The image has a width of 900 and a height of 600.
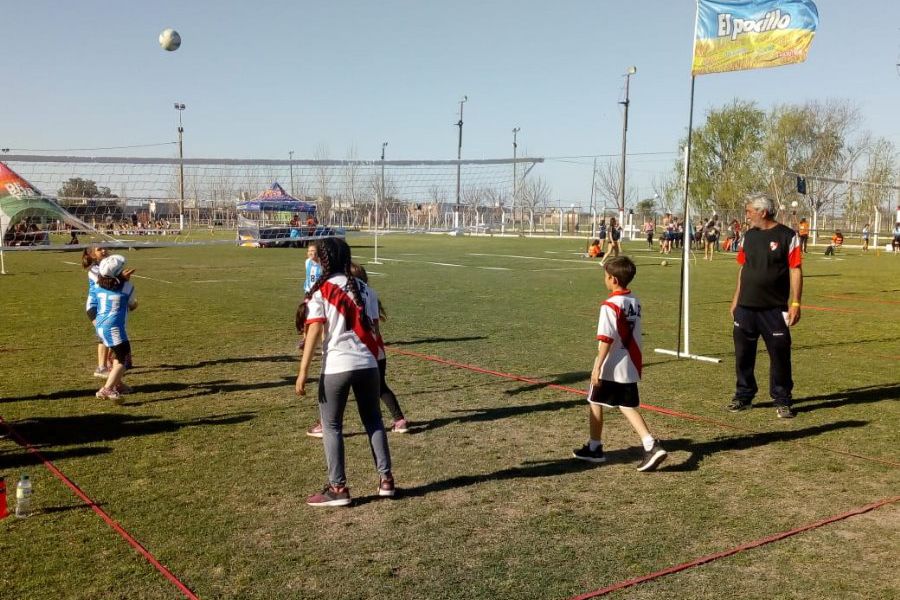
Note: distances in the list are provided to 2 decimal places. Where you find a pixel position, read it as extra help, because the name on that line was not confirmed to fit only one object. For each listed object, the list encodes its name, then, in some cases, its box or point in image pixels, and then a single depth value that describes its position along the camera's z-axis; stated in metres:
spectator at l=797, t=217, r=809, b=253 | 39.23
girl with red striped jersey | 5.15
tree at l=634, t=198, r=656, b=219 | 80.51
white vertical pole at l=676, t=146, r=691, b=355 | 10.45
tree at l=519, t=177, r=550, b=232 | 79.31
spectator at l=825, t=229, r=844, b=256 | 37.52
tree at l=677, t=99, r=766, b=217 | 72.94
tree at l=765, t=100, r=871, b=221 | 65.94
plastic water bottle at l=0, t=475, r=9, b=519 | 4.72
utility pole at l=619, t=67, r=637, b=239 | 50.48
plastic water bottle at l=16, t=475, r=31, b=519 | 4.95
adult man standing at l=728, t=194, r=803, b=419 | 7.75
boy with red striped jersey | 5.93
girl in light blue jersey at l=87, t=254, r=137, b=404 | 8.03
